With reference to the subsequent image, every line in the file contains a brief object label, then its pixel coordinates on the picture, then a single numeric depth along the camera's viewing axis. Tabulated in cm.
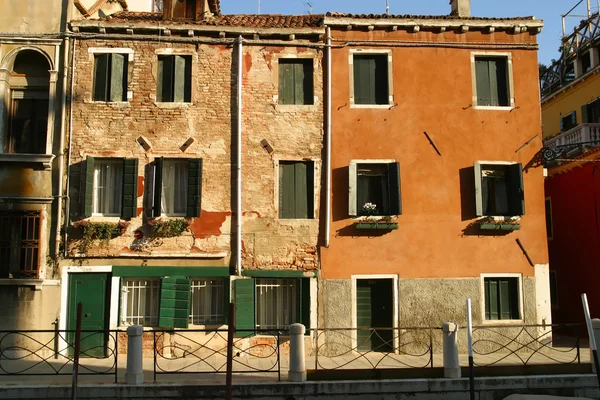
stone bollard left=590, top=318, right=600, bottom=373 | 1123
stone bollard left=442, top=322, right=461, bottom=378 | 1104
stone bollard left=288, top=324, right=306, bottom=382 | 1072
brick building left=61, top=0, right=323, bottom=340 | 1402
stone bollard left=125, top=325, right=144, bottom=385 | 1040
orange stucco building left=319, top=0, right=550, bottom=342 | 1455
